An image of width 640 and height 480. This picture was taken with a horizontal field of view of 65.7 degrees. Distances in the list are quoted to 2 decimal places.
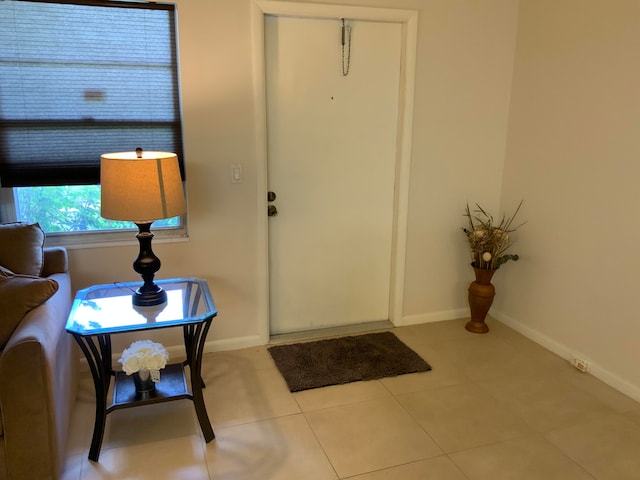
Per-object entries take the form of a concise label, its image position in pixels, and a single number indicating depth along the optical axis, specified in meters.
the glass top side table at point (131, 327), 2.10
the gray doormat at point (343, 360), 2.82
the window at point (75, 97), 2.50
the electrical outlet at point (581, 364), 2.92
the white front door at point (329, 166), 2.99
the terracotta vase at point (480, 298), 3.36
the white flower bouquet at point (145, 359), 2.20
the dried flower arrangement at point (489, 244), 3.28
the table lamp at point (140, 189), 2.14
